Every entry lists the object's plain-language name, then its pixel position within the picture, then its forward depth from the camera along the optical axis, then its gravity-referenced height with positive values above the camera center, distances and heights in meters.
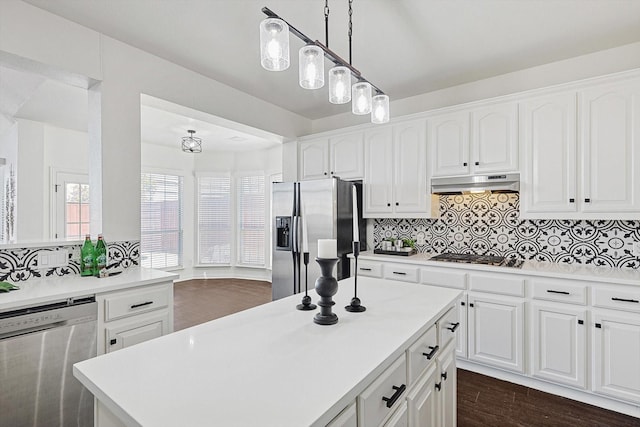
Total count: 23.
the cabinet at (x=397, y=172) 3.29 +0.44
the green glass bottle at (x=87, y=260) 2.27 -0.33
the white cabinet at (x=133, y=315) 1.93 -0.66
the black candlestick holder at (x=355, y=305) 1.46 -0.42
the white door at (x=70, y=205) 4.78 +0.11
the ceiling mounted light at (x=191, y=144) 5.01 +1.07
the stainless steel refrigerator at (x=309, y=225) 3.48 -0.13
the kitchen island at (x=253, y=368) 0.74 -0.45
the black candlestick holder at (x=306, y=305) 1.50 -0.43
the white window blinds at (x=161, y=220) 6.08 -0.15
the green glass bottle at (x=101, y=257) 2.23 -0.31
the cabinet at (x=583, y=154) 2.35 +0.46
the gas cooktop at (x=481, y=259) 2.76 -0.42
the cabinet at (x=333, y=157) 3.74 +0.68
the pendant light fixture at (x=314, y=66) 1.24 +0.62
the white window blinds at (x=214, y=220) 6.74 -0.15
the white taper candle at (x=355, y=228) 1.47 -0.07
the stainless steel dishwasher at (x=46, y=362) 1.60 -0.78
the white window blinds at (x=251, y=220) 6.53 -0.15
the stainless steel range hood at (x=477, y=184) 2.77 +0.27
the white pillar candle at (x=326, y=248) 1.31 -0.14
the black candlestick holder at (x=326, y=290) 1.30 -0.31
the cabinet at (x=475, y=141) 2.81 +0.67
